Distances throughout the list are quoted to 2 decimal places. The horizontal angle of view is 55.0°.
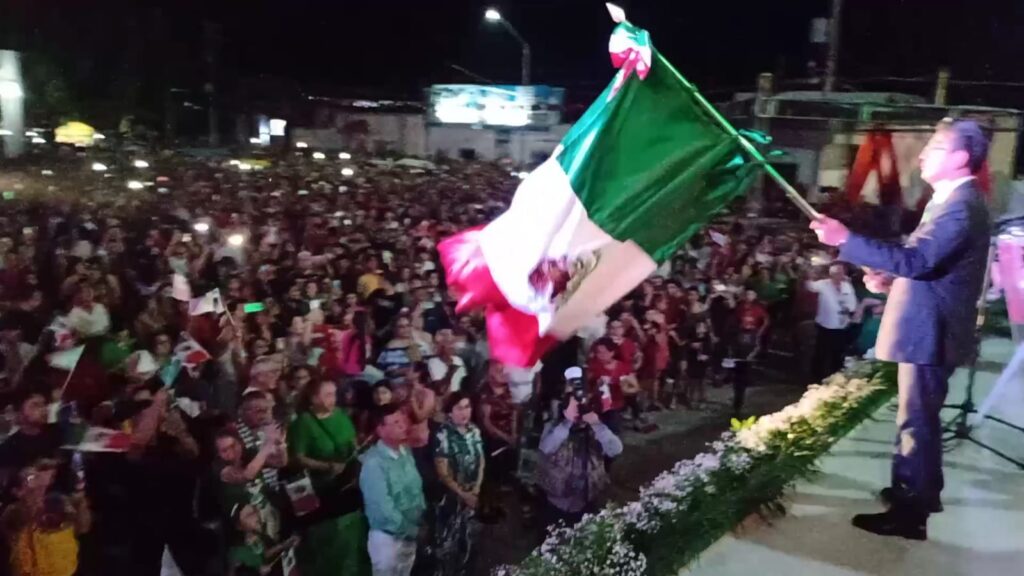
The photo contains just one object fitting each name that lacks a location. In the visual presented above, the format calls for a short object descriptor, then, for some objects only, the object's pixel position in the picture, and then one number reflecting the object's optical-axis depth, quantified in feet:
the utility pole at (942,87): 56.96
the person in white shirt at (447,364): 21.31
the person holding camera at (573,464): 18.44
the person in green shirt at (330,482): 15.56
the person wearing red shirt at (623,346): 25.99
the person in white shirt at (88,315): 23.16
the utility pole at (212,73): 108.17
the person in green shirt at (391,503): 15.47
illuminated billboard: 109.29
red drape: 32.50
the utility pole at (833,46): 51.83
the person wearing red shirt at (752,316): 31.53
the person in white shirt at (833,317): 32.65
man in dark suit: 12.37
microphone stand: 20.03
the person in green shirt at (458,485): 16.57
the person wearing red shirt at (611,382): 20.65
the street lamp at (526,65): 83.67
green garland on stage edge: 13.64
